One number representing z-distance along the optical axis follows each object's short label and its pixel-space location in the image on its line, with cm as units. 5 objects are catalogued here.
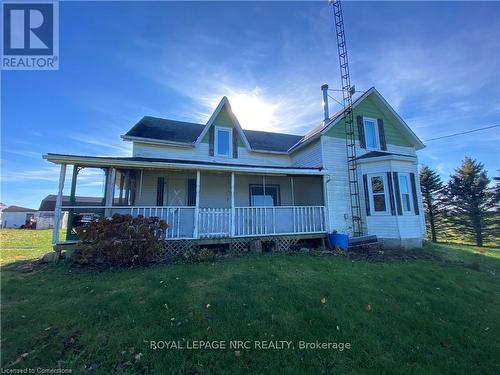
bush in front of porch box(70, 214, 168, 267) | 687
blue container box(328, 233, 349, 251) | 1042
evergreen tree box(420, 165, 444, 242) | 2459
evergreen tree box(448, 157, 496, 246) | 2308
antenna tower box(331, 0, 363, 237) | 1207
